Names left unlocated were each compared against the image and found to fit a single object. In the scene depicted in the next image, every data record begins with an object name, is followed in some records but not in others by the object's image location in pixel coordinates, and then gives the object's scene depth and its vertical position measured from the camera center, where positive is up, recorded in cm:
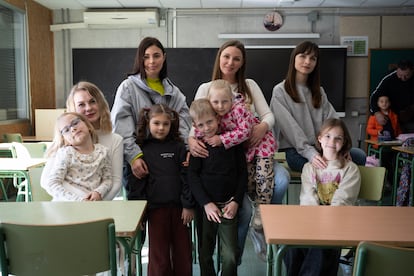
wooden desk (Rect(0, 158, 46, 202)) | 297 -52
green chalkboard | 603 +70
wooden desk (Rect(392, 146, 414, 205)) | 377 -61
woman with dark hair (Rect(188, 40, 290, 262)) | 209 +0
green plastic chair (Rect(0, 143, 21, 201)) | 392 -59
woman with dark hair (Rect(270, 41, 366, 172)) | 241 -2
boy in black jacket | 193 -43
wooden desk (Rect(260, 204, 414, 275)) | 129 -47
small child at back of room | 535 -30
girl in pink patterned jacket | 195 -19
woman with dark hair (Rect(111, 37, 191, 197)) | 225 +7
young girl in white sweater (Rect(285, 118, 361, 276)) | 200 -43
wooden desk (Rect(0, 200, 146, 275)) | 144 -47
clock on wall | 611 +135
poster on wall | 610 +97
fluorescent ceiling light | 601 +110
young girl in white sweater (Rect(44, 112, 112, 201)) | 188 -32
